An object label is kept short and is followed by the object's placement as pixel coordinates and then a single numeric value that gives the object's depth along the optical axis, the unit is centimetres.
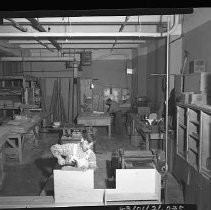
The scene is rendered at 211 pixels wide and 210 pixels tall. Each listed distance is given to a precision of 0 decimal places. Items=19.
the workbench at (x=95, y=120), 863
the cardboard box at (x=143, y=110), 844
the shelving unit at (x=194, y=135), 413
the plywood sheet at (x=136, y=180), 252
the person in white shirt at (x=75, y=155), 292
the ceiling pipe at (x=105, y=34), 538
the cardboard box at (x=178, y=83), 565
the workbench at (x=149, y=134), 619
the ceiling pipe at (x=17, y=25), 549
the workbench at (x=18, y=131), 669
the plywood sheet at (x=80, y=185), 250
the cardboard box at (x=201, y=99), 446
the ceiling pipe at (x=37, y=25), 542
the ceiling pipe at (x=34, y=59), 1005
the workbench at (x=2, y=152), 575
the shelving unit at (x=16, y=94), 886
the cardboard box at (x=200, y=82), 453
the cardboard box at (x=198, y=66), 515
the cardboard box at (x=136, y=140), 813
